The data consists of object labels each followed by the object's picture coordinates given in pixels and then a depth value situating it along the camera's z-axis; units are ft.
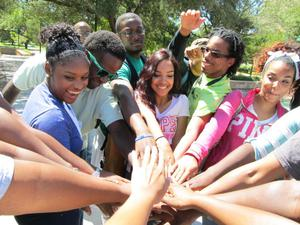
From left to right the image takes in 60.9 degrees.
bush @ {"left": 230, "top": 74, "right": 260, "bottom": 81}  46.93
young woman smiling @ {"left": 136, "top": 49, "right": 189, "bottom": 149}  5.16
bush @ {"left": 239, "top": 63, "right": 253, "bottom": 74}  69.28
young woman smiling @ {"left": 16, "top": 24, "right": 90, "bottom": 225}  3.67
